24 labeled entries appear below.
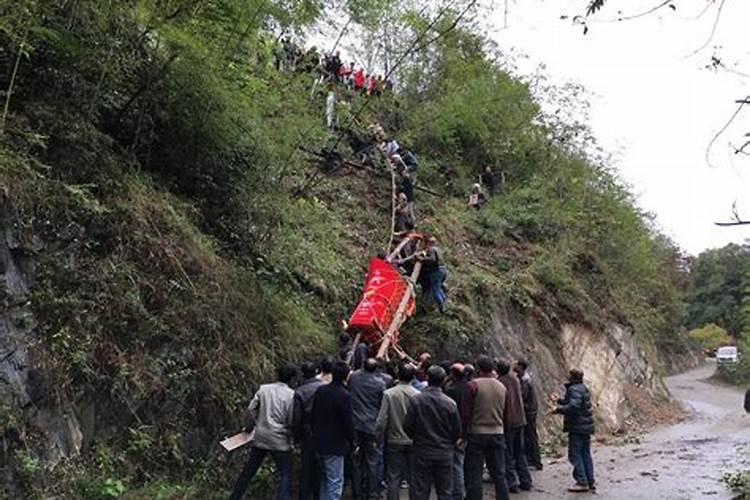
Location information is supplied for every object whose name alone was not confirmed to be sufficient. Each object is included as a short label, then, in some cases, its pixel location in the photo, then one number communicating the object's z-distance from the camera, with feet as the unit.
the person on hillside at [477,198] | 63.93
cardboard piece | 23.79
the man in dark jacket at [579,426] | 29.66
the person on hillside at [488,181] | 68.69
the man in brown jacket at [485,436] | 25.20
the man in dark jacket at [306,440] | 23.59
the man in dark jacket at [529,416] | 32.65
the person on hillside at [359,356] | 30.78
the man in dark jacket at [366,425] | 25.23
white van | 133.81
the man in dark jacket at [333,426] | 22.86
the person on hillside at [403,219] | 51.34
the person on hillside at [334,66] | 65.26
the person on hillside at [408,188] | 56.13
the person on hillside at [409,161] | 62.19
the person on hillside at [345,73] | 68.13
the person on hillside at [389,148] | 61.52
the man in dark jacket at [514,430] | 28.99
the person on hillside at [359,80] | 68.69
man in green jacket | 24.48
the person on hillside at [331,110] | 49.29
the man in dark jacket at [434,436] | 22.84
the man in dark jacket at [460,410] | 24.99
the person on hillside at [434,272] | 39.37
